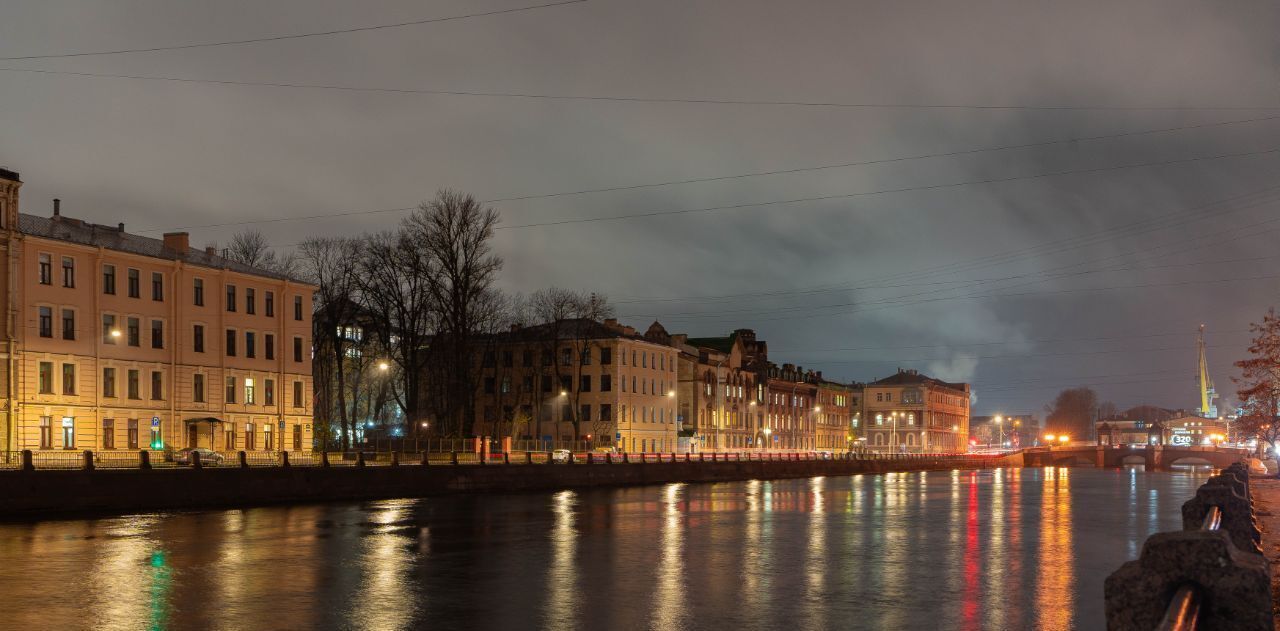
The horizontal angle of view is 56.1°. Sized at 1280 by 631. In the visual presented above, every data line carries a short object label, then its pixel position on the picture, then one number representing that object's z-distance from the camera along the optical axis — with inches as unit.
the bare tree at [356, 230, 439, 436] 3348.9
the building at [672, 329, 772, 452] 5354.3
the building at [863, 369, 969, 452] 6947.8
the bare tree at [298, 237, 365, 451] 3592.5
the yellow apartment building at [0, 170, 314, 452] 2410.2
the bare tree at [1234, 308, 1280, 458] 2637.8
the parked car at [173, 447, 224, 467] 2169.0
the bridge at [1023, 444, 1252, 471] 6476.4
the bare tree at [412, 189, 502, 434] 3216.0
